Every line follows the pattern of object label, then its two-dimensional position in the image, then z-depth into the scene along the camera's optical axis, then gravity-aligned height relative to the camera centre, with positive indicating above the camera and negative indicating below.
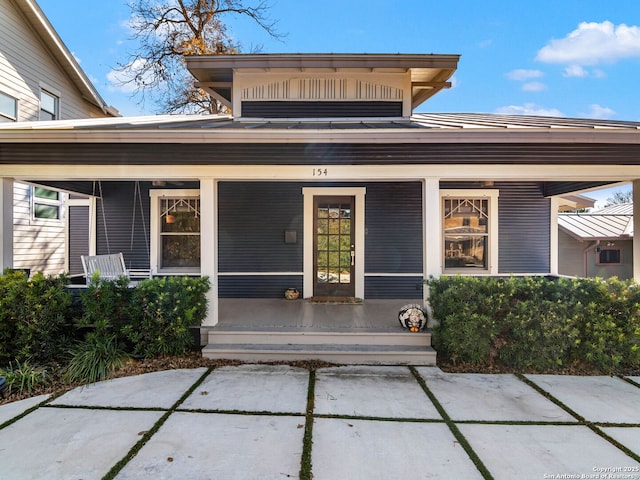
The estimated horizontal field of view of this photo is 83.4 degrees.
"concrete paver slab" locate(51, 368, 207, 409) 3.17 -1.42
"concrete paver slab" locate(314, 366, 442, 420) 3.02 -1.42
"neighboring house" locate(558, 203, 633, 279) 11.23 -0.25
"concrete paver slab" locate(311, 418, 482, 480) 2.26 -1.45
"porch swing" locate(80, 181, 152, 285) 5.66 -0.33
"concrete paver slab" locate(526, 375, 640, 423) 3.01 -1.45
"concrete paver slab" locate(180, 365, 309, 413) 3.09 -1.41
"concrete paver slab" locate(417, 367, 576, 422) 2.98 -1.44
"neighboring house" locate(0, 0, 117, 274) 7.48 +3.40
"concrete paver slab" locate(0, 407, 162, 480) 2.28 -1.44
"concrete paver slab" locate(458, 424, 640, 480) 2.29 -1.46
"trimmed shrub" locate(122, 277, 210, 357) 4.02 -0.86
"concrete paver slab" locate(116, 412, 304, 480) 2.26 -1.44
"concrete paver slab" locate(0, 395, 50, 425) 2.95 -1.43
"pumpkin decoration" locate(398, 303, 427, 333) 4.37 -0.95
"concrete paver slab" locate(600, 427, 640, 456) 2.57 -1.46
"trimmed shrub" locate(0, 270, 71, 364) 3.86 -0.84
